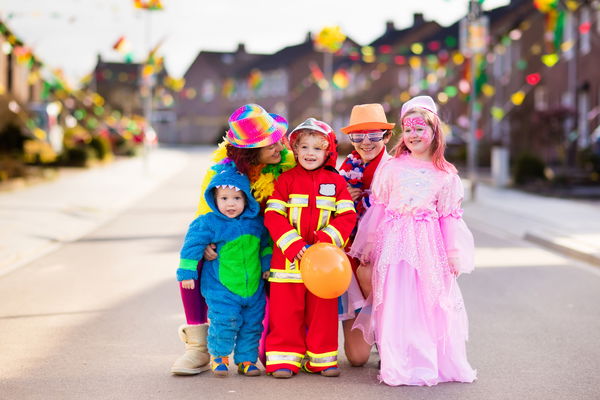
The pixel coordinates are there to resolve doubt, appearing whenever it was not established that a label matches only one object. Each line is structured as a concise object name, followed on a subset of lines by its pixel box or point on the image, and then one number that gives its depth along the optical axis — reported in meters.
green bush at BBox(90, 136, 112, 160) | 37.02
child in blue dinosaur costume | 5.41
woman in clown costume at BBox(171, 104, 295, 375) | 5.53
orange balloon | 5.05
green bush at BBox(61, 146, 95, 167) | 33.47
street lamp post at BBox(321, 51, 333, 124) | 49.06
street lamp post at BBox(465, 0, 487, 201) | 19.38
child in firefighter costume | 5.46
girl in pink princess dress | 5.37
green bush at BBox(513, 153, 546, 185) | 24.66
